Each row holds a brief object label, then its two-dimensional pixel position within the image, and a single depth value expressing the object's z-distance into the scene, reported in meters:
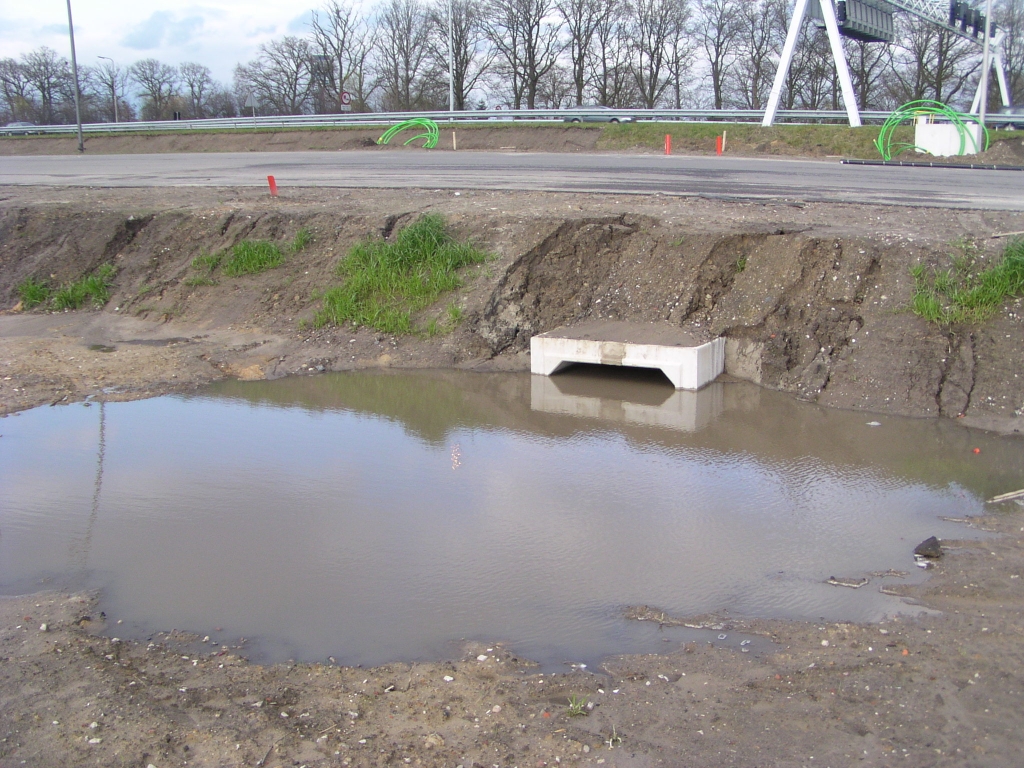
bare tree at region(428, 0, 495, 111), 51.28
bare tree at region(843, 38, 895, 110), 45.72
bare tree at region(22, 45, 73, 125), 62.07
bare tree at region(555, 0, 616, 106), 49.66
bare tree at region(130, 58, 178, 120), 64.56
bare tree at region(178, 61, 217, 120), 64.62
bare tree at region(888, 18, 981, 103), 43.50
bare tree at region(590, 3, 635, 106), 49.75
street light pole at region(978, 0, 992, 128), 25.80
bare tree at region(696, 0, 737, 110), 49.91
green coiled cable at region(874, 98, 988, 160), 23.62
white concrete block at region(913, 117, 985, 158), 24.41
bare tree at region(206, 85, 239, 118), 61.03
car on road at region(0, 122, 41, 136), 40.09
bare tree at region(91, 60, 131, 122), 62.72
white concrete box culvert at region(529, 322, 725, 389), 9.82
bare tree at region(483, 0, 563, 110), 50.00
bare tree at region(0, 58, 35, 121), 61.19
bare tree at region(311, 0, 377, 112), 55.50
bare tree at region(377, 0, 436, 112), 53.72
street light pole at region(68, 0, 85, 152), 30.58
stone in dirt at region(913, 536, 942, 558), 5.67
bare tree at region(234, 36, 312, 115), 57.66
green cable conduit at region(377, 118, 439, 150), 28.23
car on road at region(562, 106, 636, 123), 32.38
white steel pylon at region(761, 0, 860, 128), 26.64
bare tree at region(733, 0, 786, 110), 48.78
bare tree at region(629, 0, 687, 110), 49.66
